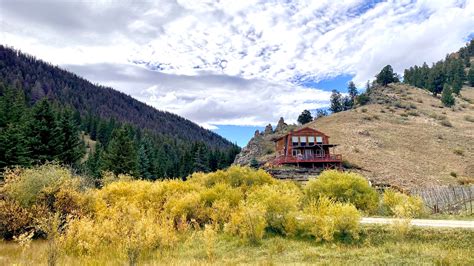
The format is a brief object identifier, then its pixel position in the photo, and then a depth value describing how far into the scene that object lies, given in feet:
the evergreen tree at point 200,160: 233.14
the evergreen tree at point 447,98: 285.64
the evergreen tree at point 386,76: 326.65
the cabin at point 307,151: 156.56
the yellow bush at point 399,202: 61.62
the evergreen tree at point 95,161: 200.26
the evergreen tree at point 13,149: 119.03
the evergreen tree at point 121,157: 161.99
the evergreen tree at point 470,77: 389.27
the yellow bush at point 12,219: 53.88
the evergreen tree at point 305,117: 290.15
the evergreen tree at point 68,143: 134.62
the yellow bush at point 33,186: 57.62
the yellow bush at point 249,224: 49.83
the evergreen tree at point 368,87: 320.54
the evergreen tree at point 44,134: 125.08
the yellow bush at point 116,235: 44.70
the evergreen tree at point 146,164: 198.70
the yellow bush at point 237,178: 82.99
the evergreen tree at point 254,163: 169.27
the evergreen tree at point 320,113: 319.47
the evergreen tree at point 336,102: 327.67
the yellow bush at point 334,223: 47.29
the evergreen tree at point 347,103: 324.72
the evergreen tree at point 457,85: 336.49
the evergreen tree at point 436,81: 355.36
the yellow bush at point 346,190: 67.41
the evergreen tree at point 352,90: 339.38
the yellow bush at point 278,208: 53.42
